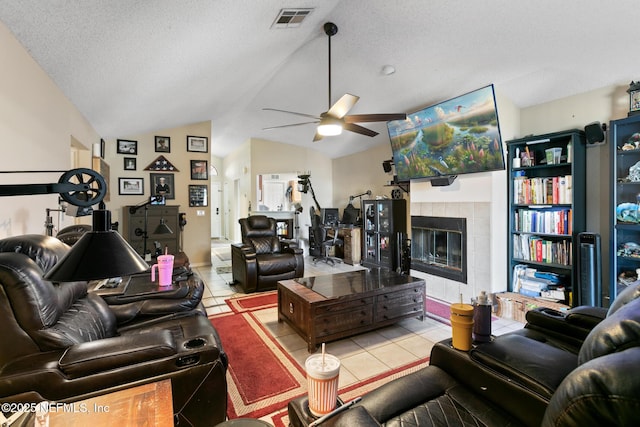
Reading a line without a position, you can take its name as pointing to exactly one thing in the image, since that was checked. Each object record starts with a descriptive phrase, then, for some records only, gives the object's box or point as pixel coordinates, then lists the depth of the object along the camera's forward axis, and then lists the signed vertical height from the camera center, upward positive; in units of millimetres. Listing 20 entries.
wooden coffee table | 2617 -880
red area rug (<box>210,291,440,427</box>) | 1923 -1232
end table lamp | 785 -110
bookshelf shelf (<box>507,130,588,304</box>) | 3242 -22
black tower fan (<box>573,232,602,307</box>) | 2967 -629
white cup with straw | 953 -555
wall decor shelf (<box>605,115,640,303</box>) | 2821 +36
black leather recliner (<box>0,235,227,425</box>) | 1199 -612
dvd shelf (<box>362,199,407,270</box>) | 5645 -408
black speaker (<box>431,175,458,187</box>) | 3998 +378
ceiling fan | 2992 +962
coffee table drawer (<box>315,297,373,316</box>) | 2602 -858
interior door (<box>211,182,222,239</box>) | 10609 +43
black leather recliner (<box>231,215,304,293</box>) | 4297 -706
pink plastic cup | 2572 -496
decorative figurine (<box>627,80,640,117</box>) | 2814 +1017
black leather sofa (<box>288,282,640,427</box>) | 701 -663
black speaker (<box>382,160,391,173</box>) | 5957 +854
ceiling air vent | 2646 +1753
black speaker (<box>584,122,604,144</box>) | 3127 +773
